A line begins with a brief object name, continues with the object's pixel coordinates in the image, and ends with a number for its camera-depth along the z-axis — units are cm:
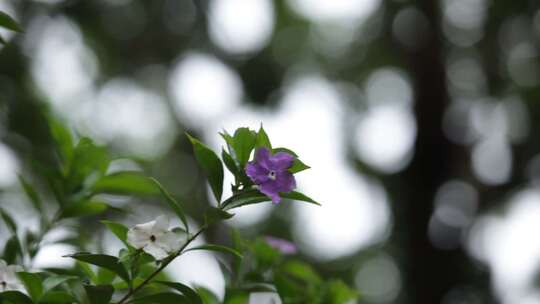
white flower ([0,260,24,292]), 149
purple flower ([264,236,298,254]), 167
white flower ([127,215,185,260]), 146
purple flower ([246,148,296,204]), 145
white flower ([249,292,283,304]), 169
